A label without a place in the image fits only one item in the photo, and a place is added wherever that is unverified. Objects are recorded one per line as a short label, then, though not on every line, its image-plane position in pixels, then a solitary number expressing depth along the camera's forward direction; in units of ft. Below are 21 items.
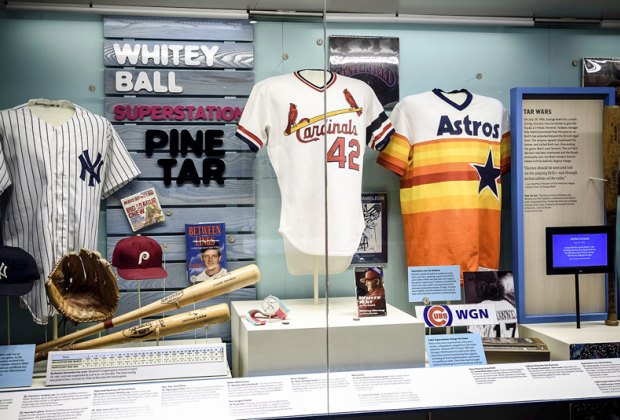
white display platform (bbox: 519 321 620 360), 7.70
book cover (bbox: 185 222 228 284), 6.55
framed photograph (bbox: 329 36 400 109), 7.40
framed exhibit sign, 7.93
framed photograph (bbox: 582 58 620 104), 7.95
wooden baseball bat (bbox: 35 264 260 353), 6.39
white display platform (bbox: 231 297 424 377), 6.89
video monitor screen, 7.93
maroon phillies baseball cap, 6.33
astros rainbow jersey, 7.89
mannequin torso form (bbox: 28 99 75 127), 6.18
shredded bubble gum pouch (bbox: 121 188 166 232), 6.40
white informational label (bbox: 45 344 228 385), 6.42
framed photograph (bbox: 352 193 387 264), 7.62
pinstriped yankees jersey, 6.06
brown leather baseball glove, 6.29
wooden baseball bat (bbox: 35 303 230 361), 6.48
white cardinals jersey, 6.87
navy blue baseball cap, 6.06
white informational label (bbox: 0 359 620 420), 6.29
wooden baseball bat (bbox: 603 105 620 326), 7.94
